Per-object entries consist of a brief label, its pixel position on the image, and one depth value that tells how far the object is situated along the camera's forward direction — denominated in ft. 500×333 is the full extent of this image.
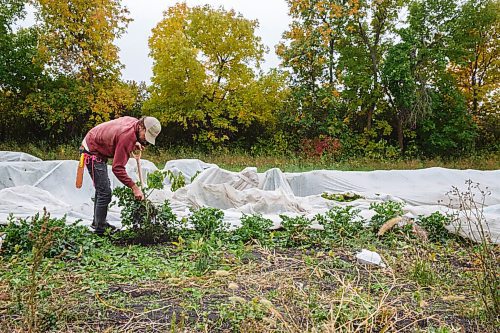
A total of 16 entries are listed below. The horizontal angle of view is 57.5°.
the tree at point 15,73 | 50.72
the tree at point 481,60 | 55.98
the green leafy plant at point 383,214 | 14.93
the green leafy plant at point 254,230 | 14.40
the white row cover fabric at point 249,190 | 18.10
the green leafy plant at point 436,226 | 14.76
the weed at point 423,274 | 10.14
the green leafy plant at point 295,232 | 14.26
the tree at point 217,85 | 50.78
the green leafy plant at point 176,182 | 23.65
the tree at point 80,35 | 47.80
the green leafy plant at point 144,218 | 14.23
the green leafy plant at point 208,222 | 14.84
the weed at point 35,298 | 6.43
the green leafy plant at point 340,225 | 14.55
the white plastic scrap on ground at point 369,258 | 11.60
